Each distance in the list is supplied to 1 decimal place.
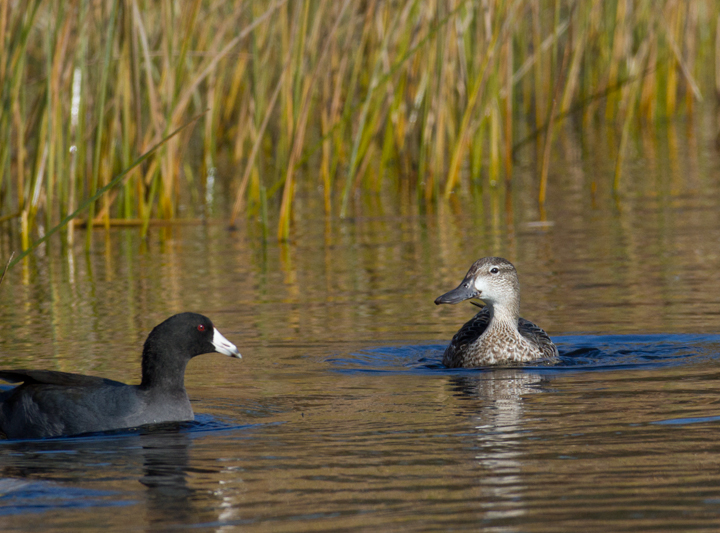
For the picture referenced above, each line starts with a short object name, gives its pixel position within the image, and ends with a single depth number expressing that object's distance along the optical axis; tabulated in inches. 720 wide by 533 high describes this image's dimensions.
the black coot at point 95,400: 420.8
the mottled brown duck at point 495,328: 557.6
